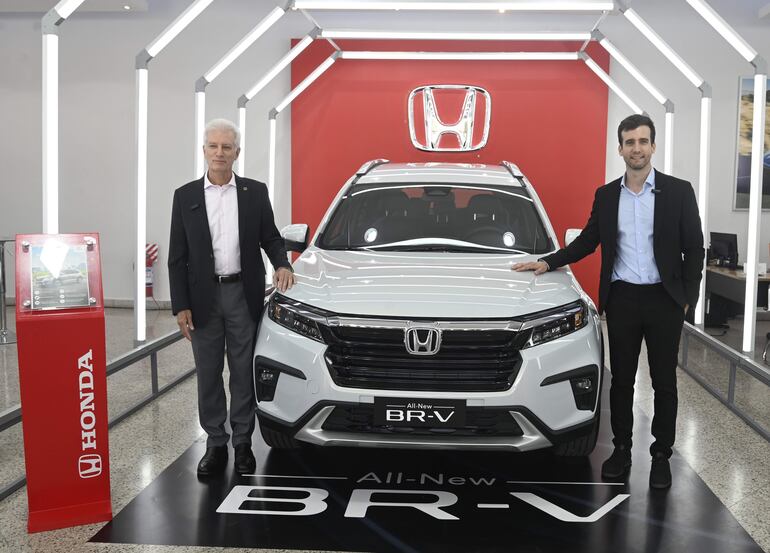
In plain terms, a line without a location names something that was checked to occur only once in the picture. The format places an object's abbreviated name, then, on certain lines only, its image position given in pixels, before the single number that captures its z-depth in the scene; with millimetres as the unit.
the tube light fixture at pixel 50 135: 3514
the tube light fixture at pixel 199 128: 5402
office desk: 7027
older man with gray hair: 3271
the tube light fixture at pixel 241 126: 6768
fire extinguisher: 8820
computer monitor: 7703
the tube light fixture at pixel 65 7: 3508
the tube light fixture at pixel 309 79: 7895
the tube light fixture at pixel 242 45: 5401
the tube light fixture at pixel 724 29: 4445
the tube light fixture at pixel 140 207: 4668
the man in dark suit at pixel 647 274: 3164
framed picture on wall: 8570
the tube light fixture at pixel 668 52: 5377
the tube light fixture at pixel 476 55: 7859
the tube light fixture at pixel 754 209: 4594
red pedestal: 2801
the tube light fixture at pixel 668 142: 6406
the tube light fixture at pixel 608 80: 7660
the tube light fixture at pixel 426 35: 6855
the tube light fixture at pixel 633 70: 6594
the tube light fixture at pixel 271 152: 7535
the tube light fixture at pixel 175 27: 4488
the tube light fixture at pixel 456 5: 5266
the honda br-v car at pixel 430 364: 2906
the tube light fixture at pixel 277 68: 6785
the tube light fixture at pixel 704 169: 5691
